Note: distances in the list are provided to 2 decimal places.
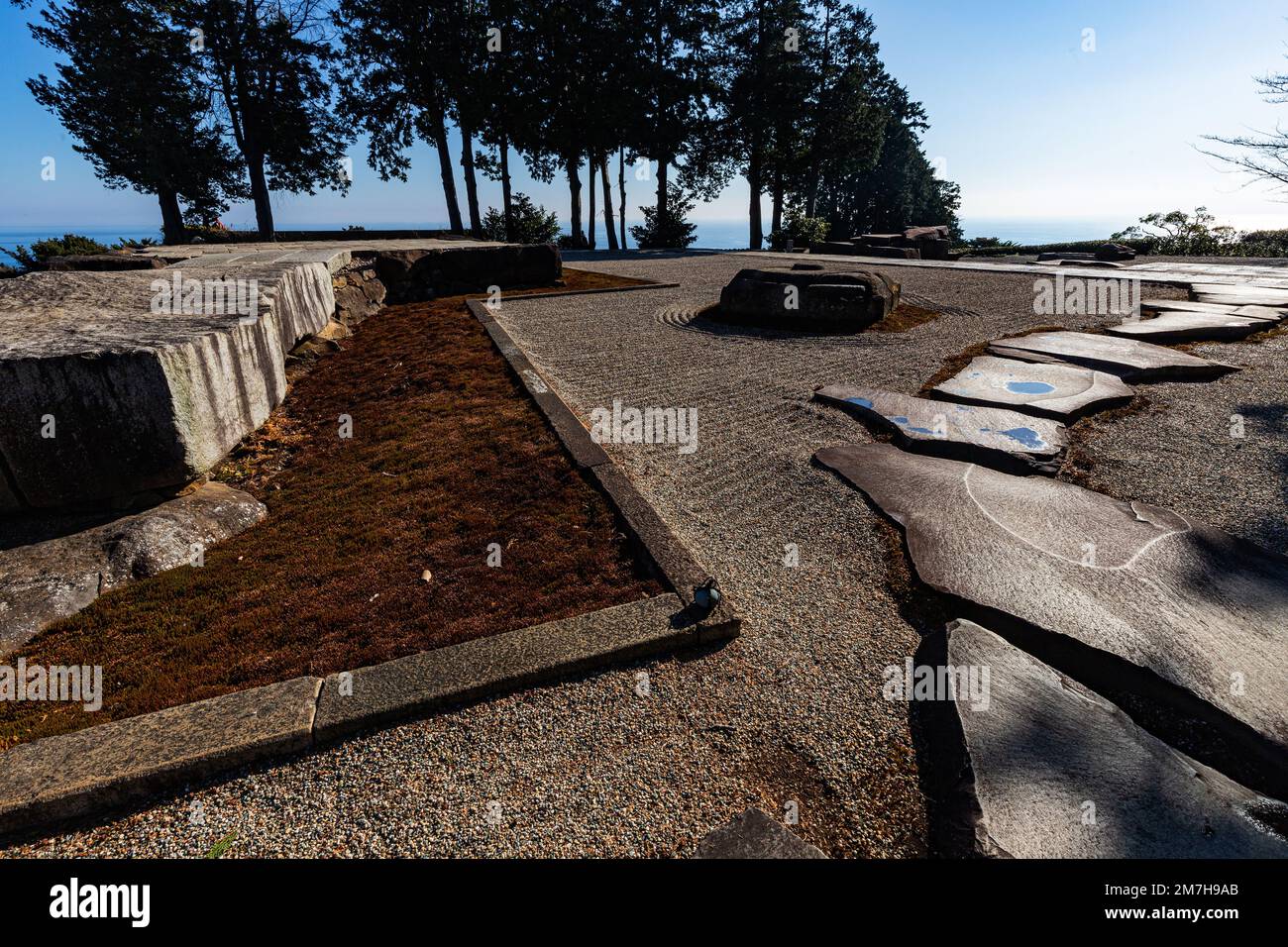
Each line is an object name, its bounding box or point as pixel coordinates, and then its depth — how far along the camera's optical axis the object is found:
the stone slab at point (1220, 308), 8.57
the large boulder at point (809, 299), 8.85
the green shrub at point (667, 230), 30.56
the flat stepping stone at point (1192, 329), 7.75
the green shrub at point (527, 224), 26.95
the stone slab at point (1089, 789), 1.79
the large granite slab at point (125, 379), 3.38
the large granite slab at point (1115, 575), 2.42
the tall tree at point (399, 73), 23.14
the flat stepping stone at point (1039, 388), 5.30
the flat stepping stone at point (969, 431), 4.35
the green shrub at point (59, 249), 12.32
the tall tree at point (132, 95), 20.03
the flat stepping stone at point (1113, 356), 6.27
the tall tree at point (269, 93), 20.72
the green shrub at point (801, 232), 26.75
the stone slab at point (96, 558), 2.97
